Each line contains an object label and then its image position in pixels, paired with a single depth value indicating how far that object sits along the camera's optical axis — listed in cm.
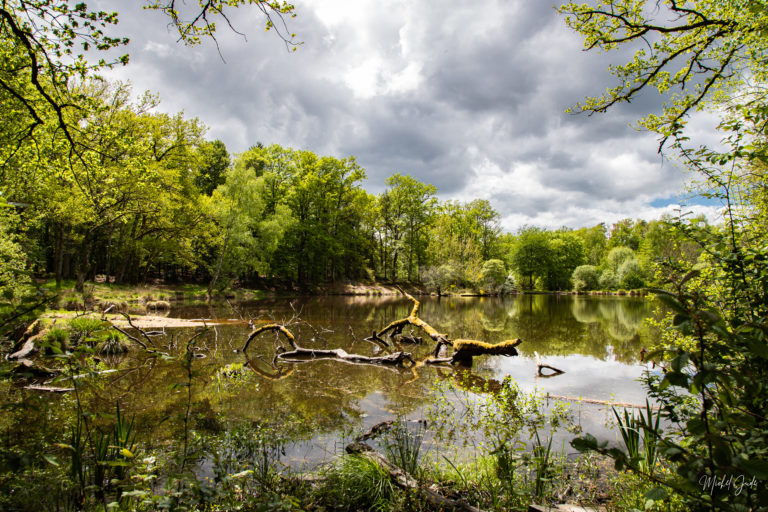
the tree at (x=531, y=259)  7175
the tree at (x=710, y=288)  141
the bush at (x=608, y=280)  6550
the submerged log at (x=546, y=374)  1014
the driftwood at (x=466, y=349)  1035
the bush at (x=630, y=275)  6212
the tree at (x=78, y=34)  413
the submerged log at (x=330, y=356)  1088
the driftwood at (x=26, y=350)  868
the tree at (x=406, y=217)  5653
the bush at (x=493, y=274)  5591
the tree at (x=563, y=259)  7199
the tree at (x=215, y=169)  4522
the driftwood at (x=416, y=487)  332
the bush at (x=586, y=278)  6725
